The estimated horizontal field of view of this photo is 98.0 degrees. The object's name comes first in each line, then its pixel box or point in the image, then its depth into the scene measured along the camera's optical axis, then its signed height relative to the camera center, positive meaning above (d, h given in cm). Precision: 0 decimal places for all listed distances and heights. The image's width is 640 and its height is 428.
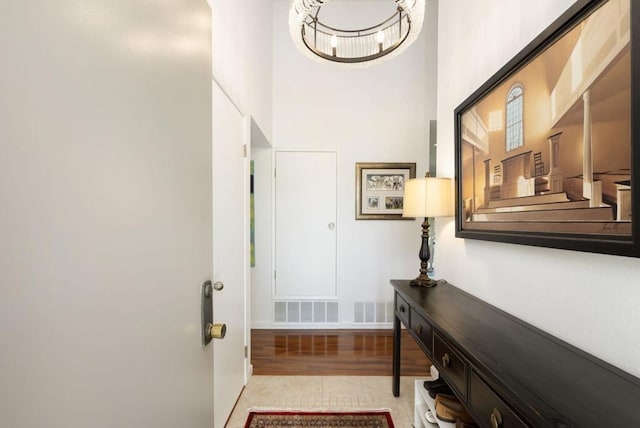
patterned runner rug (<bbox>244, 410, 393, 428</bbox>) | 168 -127
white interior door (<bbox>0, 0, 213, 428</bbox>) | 35 +0
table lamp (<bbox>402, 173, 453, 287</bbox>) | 175 +9
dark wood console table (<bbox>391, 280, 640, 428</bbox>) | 65 -45
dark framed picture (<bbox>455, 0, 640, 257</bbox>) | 76 +27
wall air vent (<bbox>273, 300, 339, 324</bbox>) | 315 -111
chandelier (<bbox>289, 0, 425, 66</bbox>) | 140 +102
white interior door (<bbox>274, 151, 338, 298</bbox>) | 316 -16
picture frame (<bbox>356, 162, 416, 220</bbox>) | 313 +27
